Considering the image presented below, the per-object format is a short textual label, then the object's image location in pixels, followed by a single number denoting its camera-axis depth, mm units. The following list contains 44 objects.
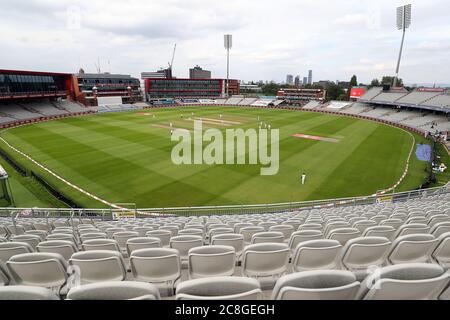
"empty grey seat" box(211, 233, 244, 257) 5758
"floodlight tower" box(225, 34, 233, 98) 102438
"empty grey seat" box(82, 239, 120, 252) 5502
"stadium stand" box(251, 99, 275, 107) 98438
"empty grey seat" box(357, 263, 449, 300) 2340
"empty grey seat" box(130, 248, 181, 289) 3912
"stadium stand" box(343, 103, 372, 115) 74000
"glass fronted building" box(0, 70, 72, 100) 56625
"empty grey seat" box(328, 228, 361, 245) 5617
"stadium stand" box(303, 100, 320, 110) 87338
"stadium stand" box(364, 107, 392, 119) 67188
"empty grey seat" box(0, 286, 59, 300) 2133
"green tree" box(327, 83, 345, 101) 137638
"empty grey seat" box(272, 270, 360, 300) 2225
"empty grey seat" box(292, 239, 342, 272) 4066
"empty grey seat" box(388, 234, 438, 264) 4133
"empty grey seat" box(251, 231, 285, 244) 5750
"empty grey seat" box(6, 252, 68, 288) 3746
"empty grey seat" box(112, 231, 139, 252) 7324
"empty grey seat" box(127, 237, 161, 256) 5324
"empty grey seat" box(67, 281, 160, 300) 2205
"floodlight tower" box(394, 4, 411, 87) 67938
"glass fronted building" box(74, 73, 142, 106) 84500
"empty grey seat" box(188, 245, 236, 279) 3867
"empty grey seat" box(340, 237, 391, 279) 4191
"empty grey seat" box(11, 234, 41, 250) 6523
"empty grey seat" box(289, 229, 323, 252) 5590
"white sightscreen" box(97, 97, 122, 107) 85875
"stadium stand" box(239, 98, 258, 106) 102062
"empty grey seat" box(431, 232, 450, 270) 4324
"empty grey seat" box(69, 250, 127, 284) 3869
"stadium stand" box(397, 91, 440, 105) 62594
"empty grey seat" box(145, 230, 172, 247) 6816
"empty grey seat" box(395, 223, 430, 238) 5387
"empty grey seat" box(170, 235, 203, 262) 5603
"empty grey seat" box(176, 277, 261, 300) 2283
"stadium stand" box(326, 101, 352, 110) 80931
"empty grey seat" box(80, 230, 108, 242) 7391
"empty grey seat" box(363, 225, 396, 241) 5758
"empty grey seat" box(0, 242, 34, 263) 4793
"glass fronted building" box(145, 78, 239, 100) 110700
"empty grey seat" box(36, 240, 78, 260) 5301
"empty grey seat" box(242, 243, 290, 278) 4152
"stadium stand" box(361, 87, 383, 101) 76625
